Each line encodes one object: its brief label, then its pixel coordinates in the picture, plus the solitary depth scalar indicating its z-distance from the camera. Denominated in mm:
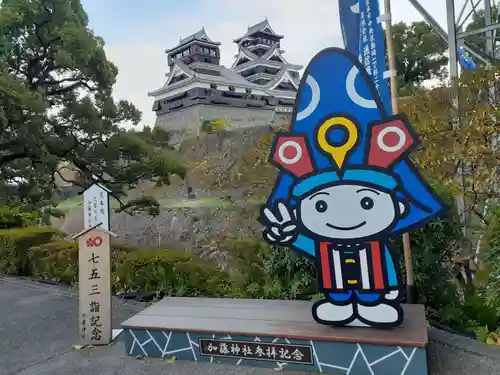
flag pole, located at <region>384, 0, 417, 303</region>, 3193
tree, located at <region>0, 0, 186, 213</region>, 6348
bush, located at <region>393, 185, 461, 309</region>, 3408
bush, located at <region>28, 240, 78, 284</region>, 5773
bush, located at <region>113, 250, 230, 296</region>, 4422
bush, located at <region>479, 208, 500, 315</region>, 2885
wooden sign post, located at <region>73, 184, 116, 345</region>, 3408
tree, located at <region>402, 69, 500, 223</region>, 3490
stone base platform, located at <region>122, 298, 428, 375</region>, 2473
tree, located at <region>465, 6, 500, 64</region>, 14189
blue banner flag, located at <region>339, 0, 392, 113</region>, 3391
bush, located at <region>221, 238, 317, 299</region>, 3641
